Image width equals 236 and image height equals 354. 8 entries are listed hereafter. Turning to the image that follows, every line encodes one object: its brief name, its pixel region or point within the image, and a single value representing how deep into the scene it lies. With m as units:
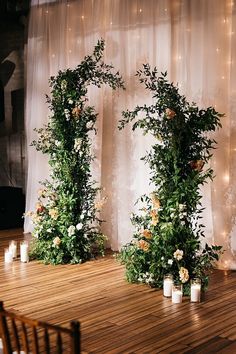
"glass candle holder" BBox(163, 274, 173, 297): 4.00
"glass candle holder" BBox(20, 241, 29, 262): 5.12
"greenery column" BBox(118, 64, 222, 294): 4.02
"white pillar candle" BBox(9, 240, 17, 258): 5.17
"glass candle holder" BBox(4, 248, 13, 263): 5.14
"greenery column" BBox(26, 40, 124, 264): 5.05
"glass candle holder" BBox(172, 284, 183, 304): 3.88
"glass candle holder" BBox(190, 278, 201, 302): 3.89
